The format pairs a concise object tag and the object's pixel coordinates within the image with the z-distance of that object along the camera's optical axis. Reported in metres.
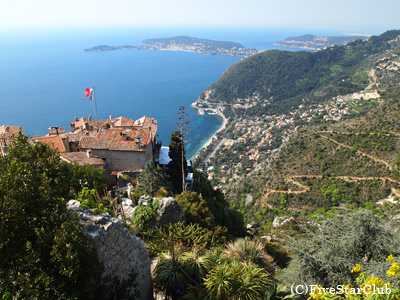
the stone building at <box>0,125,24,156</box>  17.06
